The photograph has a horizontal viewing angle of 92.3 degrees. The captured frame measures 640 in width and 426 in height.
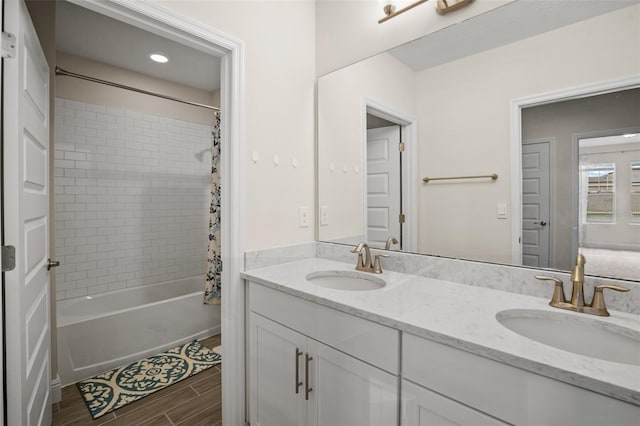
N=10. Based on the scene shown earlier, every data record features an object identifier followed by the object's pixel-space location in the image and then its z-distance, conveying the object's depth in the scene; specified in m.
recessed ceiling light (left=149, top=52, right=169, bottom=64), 2.63
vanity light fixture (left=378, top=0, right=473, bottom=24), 1.39
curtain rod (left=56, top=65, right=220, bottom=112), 2.08
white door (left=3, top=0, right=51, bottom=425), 1.03
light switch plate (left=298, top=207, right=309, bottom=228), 1.91
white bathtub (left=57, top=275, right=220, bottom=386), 2.06
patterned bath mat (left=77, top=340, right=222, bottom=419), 1.88
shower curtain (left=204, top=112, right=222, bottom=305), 2.79
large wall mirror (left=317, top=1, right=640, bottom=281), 1.08
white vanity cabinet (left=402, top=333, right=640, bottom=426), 0.66
